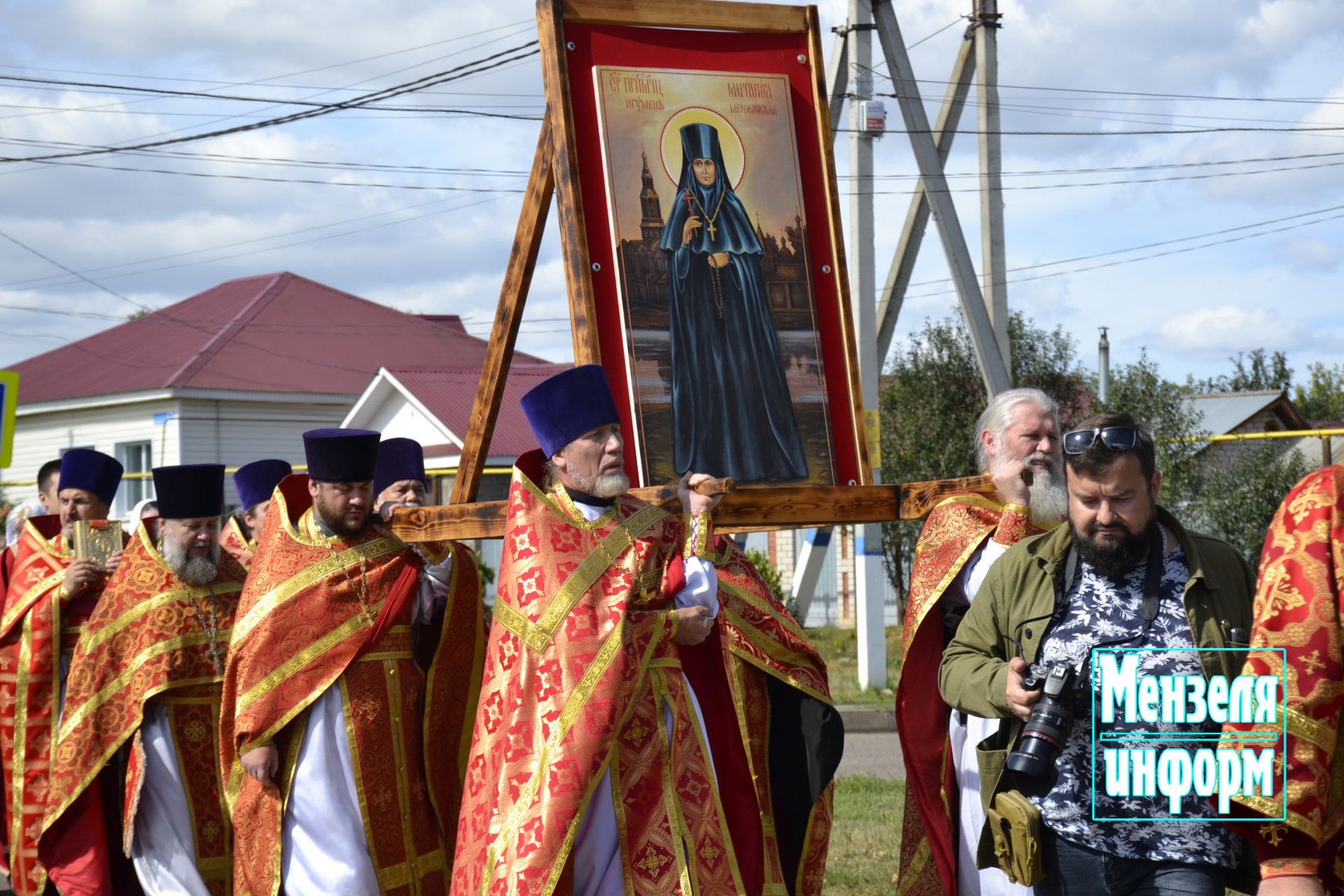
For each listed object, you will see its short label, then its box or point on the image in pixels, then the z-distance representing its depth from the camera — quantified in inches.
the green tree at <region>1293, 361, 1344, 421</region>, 2549.2
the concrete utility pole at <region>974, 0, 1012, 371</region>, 572.4
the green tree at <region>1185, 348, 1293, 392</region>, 2325.3
